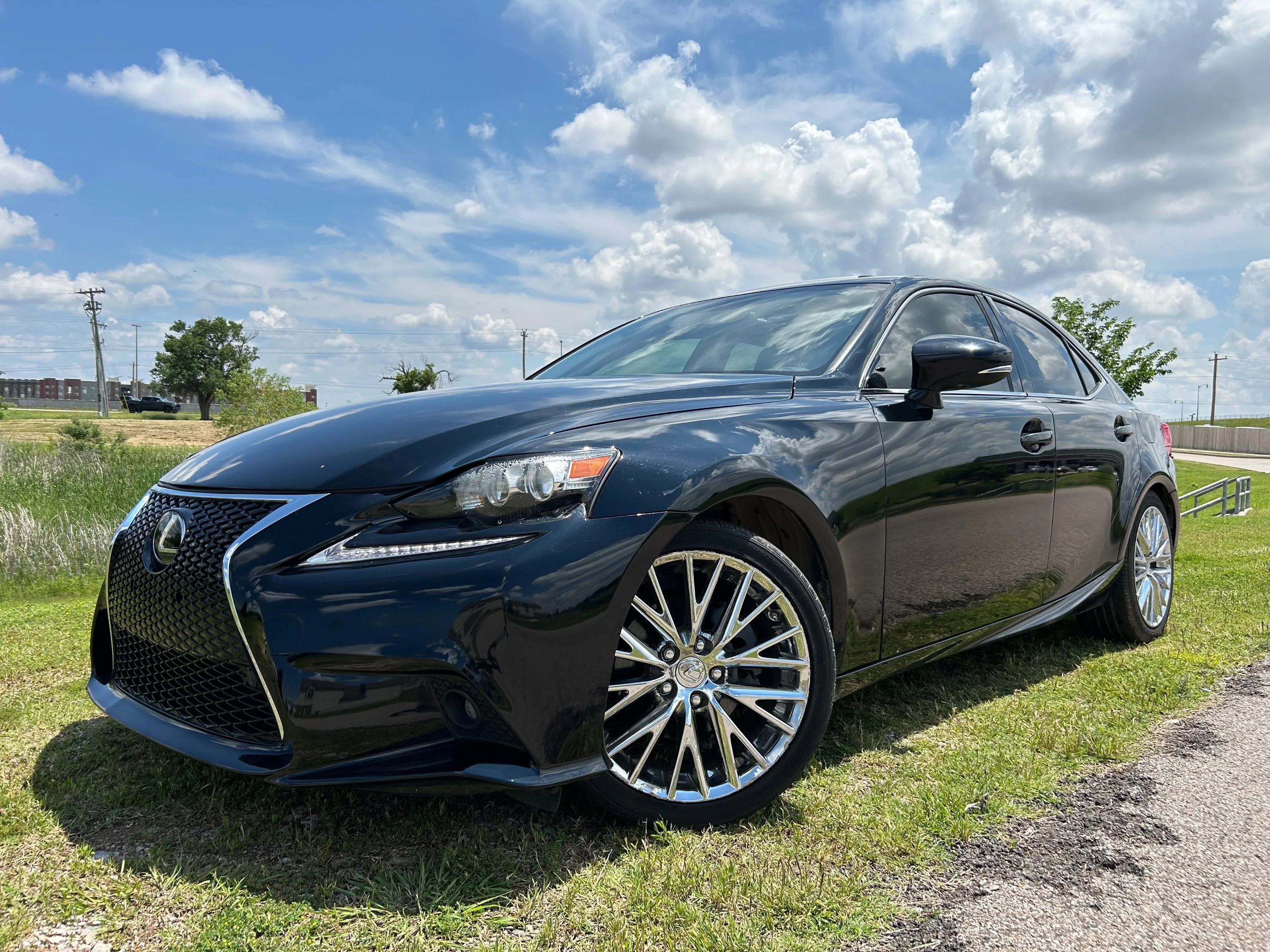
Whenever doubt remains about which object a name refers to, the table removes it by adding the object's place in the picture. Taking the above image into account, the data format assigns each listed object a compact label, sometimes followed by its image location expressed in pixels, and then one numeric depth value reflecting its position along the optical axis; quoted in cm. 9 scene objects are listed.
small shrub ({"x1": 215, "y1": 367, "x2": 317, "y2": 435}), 5138
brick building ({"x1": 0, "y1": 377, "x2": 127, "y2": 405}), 13775
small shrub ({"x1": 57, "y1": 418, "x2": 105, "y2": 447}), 3566
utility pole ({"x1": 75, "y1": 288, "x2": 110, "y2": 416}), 7994
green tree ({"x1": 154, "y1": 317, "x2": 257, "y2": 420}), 8831
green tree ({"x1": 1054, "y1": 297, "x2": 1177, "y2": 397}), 4209
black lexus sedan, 200
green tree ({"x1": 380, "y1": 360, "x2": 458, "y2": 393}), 5075
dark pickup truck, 8988
